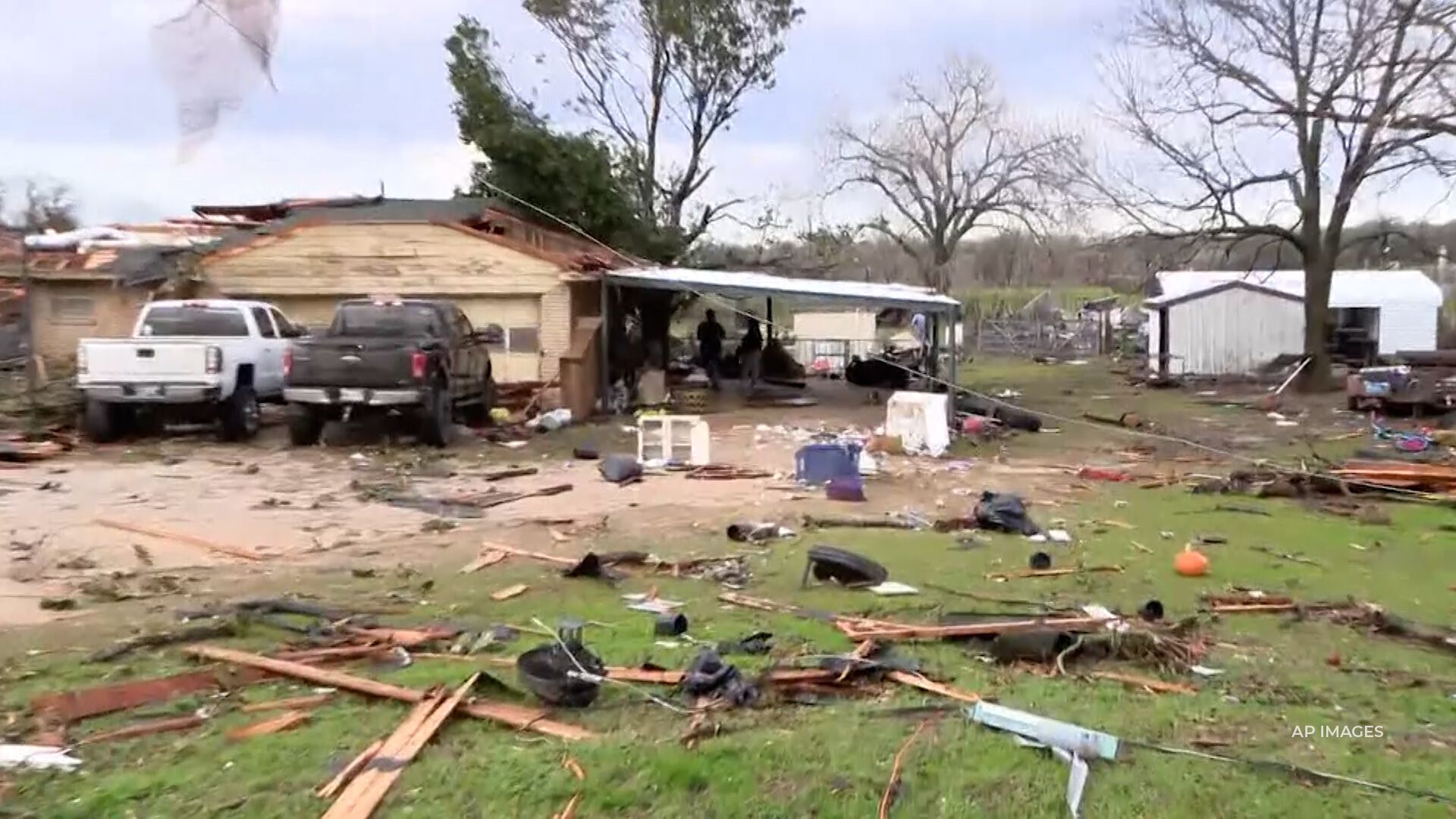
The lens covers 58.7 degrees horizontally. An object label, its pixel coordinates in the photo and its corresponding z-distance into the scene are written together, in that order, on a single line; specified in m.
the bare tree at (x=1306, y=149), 24.45
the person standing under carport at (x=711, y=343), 30.20
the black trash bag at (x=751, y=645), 6.68
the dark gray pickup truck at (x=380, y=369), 16.77
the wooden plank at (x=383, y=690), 5.33
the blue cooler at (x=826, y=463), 13.98
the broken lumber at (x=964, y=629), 6.98
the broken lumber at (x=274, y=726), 5.30
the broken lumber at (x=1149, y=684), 6.11
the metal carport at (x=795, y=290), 22.03
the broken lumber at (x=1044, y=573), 9.30
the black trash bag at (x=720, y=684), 5.71
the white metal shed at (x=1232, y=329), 37.00
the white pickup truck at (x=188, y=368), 16.94
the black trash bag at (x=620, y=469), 14.53
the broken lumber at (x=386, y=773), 4.52
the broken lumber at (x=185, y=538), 9.98
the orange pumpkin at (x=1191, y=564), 9.45
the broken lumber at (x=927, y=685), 5.81
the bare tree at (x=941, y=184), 51.78
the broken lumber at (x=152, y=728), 5.31
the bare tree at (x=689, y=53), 37.84
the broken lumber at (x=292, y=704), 5.68
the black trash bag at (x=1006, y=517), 11.17
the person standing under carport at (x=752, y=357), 28.22
